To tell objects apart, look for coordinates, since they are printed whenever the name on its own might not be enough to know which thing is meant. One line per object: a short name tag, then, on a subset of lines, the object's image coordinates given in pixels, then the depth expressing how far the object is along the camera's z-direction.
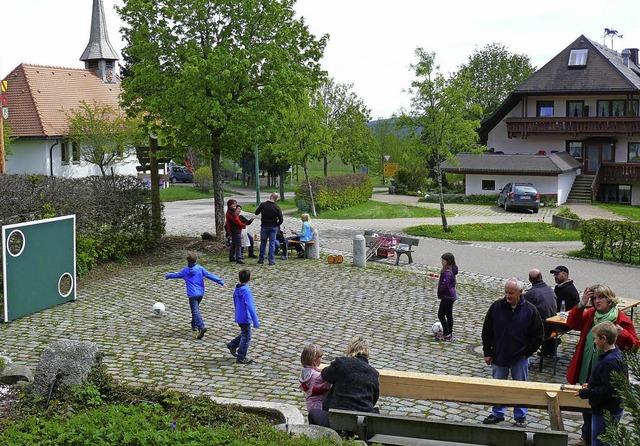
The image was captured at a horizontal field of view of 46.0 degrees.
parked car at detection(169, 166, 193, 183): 64.94
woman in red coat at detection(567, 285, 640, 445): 8.38
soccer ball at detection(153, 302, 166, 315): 14.33
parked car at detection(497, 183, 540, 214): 40.81
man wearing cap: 11.92
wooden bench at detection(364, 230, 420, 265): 22.22
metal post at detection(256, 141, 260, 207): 39.17
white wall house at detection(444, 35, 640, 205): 48.84
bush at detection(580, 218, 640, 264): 22.98
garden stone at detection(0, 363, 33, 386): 9.47
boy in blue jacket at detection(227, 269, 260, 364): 11.45
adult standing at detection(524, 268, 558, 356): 11.21
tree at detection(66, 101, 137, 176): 43.75
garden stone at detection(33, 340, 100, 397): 8.88
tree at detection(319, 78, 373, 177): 54.86
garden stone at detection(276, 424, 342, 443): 6.97
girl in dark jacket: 12.95
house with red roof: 44.84
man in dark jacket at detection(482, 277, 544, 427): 8.95
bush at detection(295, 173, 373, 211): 39.41
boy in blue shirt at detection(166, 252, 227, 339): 12.95
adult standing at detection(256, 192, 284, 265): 20.31
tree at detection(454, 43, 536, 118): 79.31
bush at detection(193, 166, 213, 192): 53.53
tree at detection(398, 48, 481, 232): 29.19
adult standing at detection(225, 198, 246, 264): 20.02
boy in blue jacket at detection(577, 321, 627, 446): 7.26
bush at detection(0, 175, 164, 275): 16.00
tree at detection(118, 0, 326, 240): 21.58
